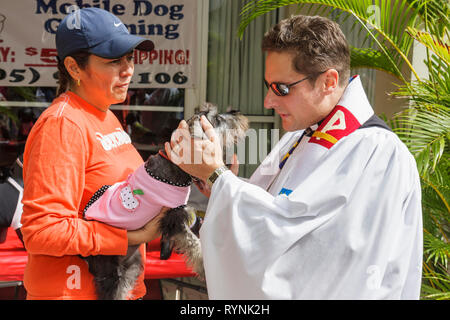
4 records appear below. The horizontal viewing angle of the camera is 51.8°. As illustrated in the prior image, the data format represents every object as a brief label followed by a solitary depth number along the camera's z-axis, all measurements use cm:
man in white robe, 152
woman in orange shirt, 186
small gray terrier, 211
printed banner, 553
